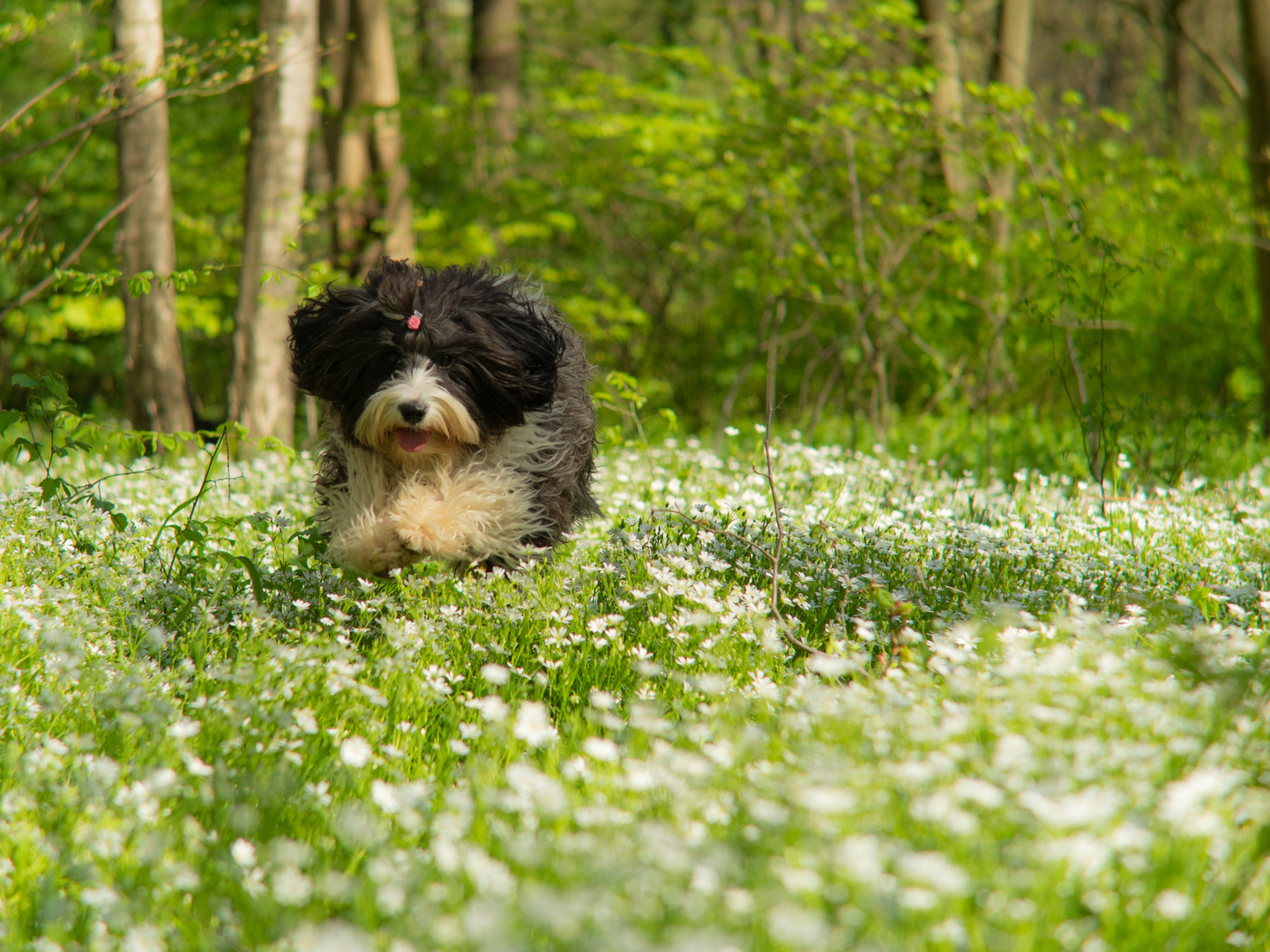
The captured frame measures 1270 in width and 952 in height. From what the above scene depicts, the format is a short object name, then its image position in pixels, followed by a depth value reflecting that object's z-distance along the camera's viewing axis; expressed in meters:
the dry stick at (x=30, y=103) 5.48
